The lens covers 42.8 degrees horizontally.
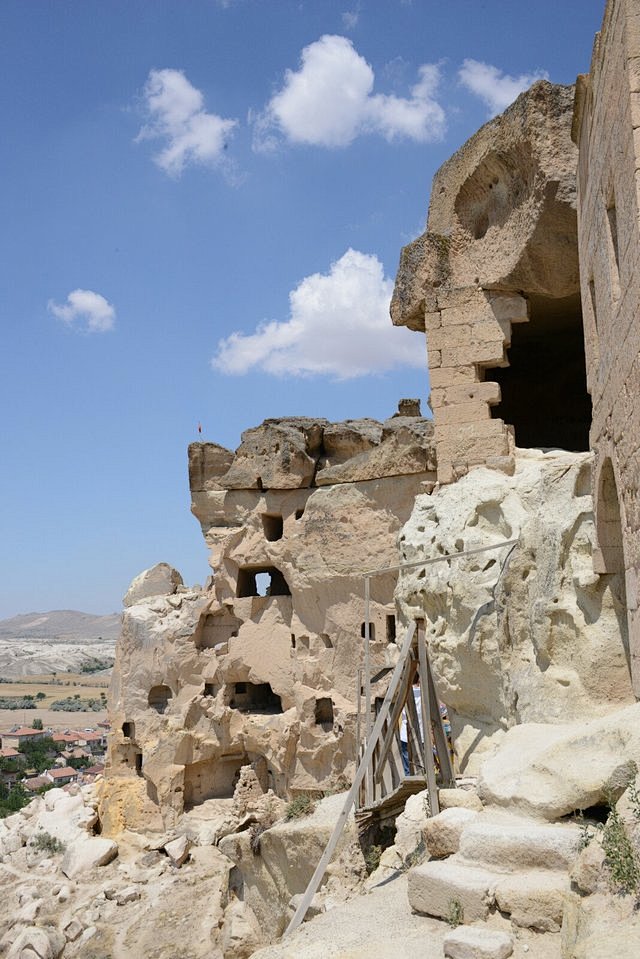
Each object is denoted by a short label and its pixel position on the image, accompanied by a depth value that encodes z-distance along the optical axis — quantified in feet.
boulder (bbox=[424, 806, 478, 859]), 15.48
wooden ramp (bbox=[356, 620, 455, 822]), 23.31
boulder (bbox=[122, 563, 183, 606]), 60.03
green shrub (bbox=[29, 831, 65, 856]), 52.03
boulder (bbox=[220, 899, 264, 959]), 33.47
